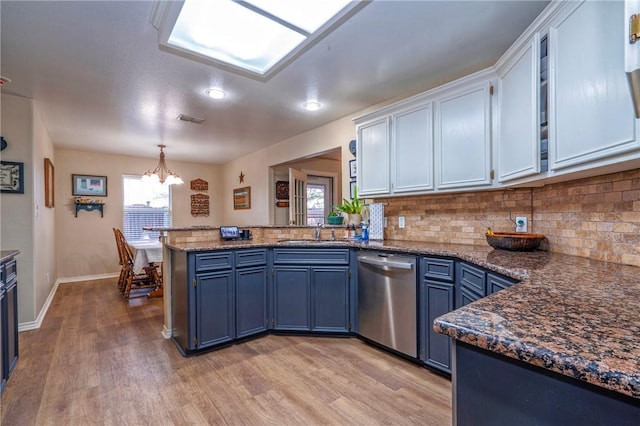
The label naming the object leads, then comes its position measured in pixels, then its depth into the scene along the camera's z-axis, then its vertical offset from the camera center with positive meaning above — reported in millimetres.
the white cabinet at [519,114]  1736 +600
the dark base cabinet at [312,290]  2836 -716
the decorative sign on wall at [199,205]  6764 +203
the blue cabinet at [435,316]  2109 -772
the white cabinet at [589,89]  1188 +530
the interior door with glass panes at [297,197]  4930 +267
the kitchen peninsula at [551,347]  560 -277
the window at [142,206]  5980 +172
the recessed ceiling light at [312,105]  3322 +1184
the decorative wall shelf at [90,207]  5473 +148
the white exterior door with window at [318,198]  5788 +294
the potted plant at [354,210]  3434 +31
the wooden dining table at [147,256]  4227 -578
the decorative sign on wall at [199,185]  6782 +652
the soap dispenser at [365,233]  3256 -217
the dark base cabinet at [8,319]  2002 -714
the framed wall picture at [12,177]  3031 +388
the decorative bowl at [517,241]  2078 -203
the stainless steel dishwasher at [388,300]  2338 -717
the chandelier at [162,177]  4949 +612
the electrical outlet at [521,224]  2316 -97
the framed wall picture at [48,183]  3980 +442
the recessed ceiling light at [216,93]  2963 +1187
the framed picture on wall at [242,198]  6020 +319
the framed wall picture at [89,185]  5466 +544
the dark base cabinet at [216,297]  2494 -714
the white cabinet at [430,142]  2314 +604
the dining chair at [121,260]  4690 -689
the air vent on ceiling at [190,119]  3716 +1181
